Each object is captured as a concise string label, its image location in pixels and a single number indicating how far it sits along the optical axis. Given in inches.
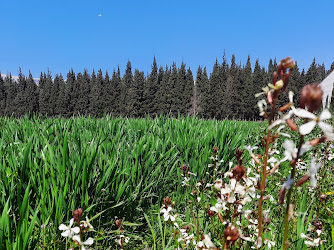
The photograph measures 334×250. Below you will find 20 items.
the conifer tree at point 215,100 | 1988.2
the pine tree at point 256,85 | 1931.0
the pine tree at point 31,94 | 2346.2
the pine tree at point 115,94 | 2216.2
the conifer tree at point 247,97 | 1935.3
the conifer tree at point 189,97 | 2047.2
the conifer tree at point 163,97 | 2062.0
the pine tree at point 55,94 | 2364.7
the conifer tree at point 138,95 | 2111.2
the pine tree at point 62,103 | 2327.8
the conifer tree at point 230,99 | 1978.3
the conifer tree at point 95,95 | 2292.1
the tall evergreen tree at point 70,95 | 2373.3
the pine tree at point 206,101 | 1998.0
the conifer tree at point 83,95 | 2337.6
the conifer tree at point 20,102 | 2334.0
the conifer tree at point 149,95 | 2127.2
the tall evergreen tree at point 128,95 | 2102.6
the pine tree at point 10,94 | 2422.0
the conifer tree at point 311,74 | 2411.0
